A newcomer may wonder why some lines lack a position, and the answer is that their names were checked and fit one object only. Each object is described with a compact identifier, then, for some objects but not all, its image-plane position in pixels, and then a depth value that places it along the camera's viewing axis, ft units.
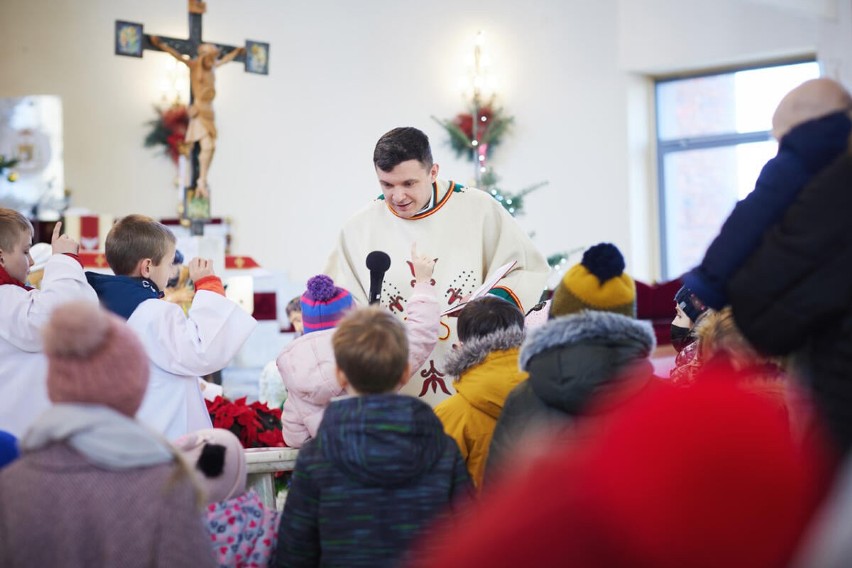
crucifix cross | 26.48
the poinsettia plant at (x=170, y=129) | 36.09
